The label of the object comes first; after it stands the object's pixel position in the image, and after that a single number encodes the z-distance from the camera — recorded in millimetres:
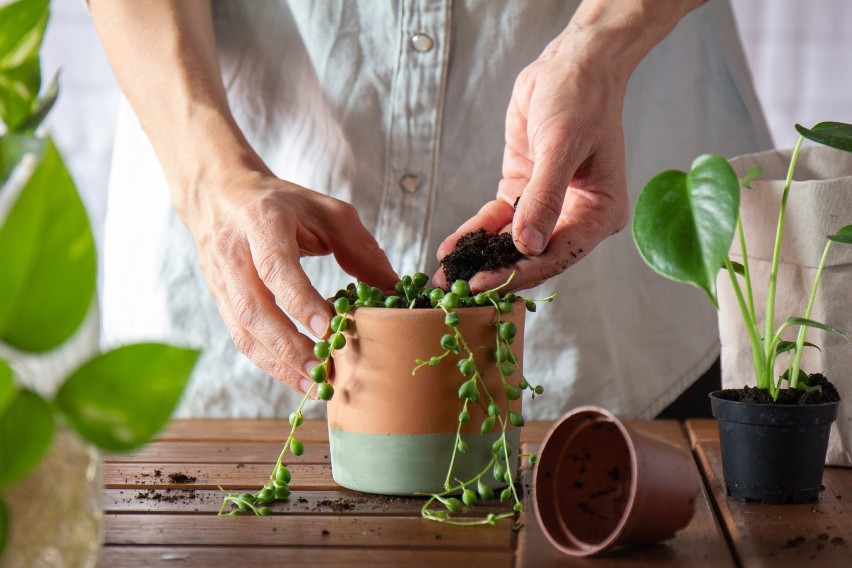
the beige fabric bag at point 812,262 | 797
